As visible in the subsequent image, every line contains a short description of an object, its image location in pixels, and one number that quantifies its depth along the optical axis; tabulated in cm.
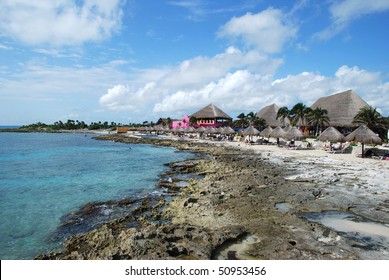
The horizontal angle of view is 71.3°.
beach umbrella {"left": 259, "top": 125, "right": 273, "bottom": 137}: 3438
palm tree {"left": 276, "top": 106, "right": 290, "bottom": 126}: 4419
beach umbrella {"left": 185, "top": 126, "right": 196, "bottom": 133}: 5453
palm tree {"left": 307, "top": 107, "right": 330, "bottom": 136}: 3478
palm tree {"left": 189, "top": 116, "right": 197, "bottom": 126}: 6029
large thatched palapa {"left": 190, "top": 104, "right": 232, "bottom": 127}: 5712
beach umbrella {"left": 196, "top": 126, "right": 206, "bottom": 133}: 5045
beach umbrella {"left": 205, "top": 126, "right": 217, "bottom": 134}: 4789
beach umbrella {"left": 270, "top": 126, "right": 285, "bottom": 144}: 3113
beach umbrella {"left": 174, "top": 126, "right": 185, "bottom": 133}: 5726
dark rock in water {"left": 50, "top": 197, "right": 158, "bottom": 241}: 846
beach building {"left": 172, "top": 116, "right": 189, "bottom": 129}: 6912
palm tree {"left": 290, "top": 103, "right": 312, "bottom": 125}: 4050
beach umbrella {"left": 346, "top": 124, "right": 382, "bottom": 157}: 2066
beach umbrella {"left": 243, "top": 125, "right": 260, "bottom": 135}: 3716
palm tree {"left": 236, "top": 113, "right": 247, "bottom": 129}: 5442
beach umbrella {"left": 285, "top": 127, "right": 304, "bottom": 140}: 2922
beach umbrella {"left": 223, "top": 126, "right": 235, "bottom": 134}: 4363
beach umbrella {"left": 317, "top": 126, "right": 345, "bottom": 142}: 2409
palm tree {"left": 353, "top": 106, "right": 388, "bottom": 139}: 2653
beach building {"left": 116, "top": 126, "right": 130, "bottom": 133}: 9281
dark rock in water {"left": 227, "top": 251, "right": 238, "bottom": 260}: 602
